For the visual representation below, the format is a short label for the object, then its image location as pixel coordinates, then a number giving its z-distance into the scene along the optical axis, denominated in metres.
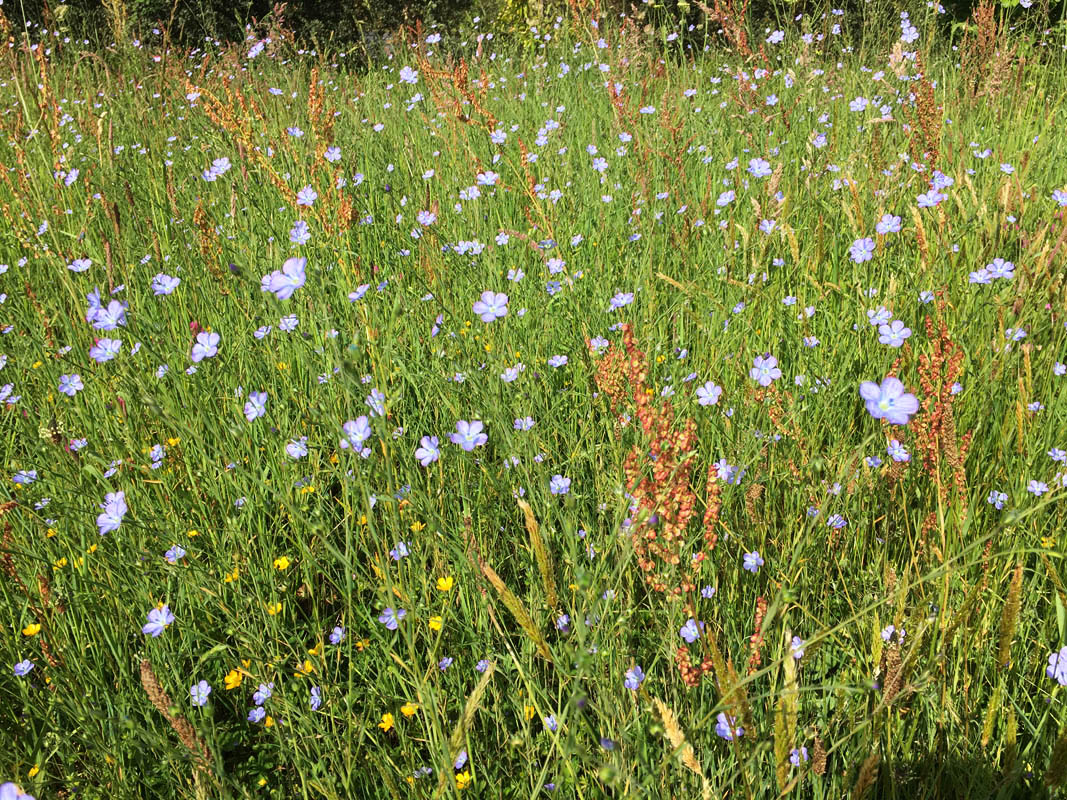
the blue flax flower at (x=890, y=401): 0.41
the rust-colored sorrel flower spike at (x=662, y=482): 0.40
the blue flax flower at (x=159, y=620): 0.51
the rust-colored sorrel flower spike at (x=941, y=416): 0.45
